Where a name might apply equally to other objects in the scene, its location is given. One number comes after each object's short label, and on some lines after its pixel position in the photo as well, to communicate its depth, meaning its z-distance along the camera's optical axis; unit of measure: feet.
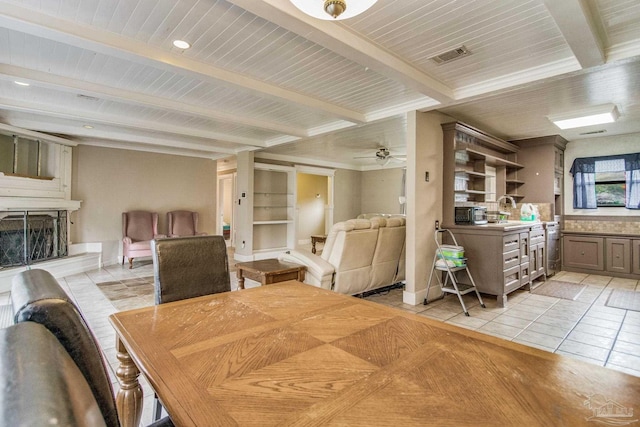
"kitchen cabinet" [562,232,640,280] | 17.20
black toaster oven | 13.93
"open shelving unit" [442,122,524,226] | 13.89
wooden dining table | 2.33
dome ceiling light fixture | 4.89
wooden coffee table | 9.82
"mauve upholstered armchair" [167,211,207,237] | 22.48
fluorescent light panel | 13.15
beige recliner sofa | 12.13
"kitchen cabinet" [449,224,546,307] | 12.44
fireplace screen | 15.52
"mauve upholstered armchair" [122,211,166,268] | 19.38
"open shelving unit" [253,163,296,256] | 24.77
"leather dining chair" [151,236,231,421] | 5.56
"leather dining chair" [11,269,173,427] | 2.20
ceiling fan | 21.30
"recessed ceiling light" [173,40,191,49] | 8.62
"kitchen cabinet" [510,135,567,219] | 17.95
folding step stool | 12.26
